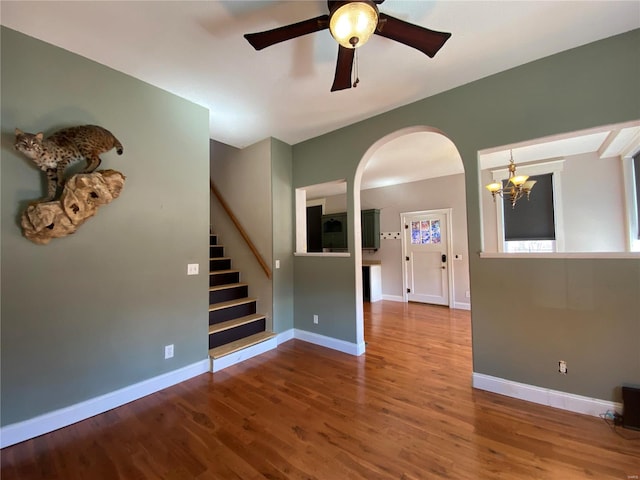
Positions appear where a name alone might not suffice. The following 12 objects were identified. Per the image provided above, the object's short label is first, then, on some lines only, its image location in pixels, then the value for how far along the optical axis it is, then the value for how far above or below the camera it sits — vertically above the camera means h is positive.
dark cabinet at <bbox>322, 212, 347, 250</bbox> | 6.39 +0.46
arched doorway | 3.51 +1.09
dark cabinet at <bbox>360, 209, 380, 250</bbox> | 6.24 +0.49
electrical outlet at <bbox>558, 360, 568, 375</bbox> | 1.99 -0.98
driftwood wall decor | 1.75 +0.34
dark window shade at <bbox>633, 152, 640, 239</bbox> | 3.34 +0.95
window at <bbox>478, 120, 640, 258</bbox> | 3.57 +0.77
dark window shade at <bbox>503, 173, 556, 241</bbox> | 4.36 +0.53
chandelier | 3.42 +0.87
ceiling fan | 1.32 +1.26
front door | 5.43 -0.23
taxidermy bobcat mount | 1.70 +0.77
